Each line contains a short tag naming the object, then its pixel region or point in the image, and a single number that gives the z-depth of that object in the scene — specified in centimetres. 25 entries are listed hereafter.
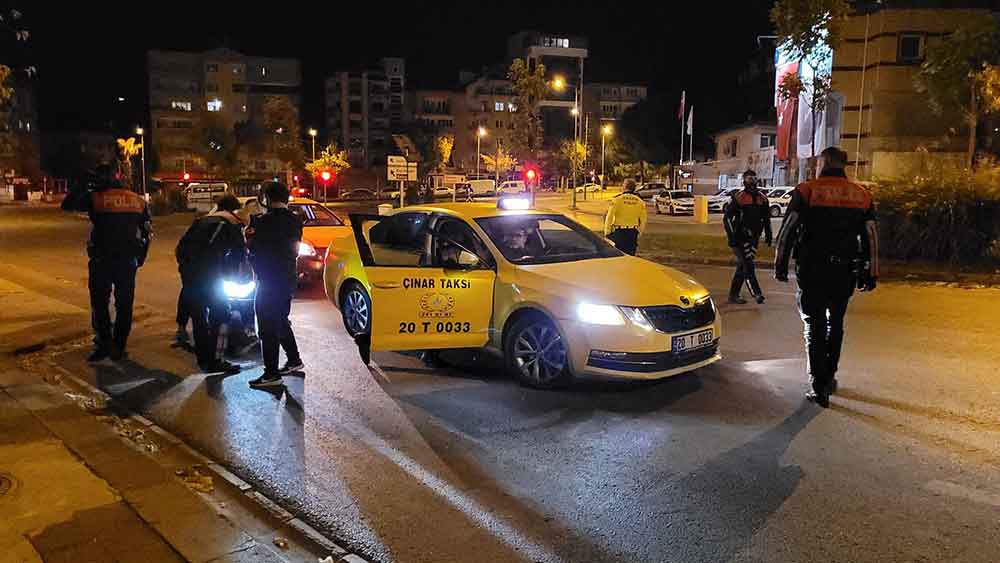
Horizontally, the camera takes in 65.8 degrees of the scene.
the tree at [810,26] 2352
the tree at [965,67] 2966
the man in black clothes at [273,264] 659
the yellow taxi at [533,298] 616
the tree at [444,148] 7869
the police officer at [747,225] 1084
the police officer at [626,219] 1141
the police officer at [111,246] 749
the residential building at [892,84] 3762
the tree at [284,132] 7281
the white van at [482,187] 5628
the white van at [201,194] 4288
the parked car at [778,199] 3531
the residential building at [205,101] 7650
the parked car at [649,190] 5638
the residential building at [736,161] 5412
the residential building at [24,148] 6492
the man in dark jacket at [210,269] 740
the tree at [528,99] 4553
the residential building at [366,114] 8575
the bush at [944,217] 1489
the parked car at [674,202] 4056
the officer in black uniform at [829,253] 607
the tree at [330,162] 6650
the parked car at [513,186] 5859
